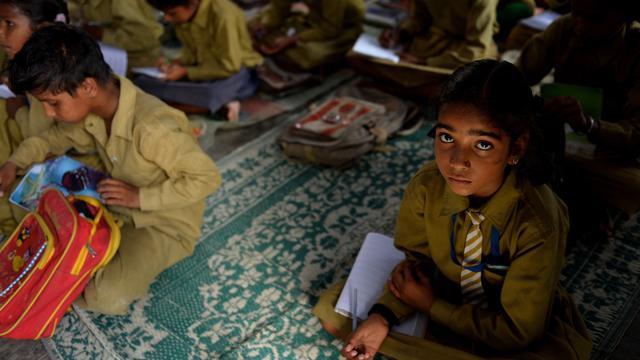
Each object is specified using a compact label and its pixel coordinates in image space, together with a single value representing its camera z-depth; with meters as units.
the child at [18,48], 2.19
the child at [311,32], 3.56
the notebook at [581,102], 2.17
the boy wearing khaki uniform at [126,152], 1.77
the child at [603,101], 2.00
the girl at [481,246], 1.36
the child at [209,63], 3.02
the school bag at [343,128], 2.78
